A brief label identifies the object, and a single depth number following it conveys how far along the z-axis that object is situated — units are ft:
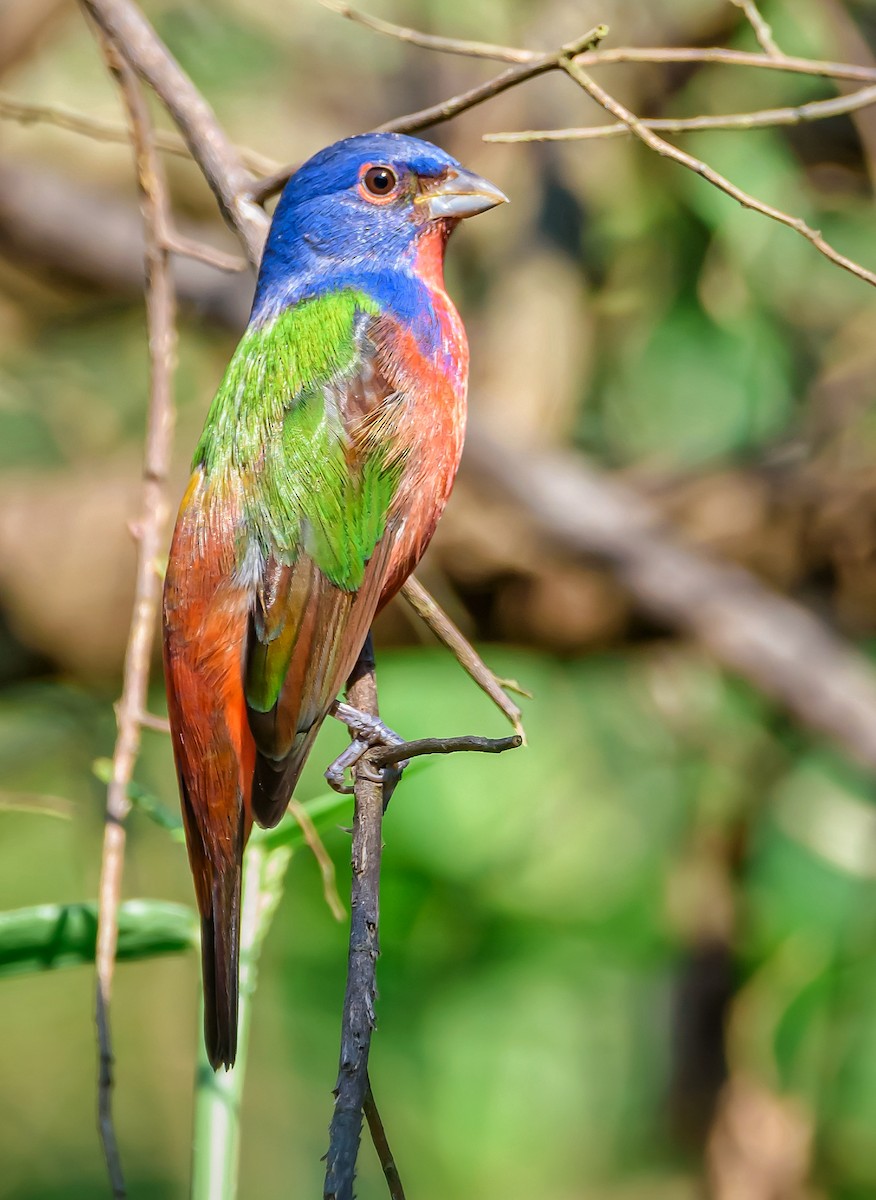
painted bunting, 14.71
